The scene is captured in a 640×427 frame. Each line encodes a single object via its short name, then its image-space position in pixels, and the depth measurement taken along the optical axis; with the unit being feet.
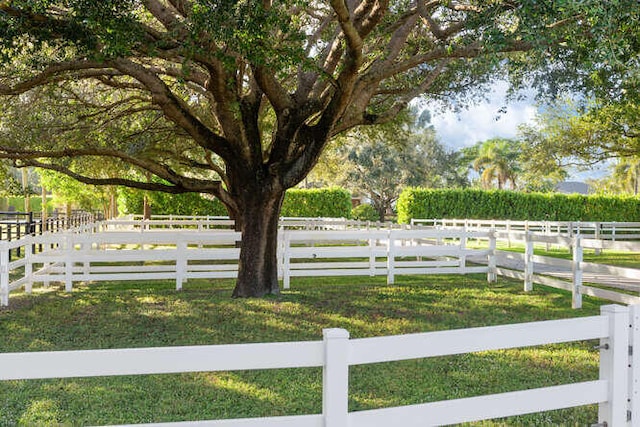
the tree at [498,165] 222.07
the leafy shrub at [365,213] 148.46
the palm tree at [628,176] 187.34
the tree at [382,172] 162.50
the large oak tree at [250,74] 26.89
